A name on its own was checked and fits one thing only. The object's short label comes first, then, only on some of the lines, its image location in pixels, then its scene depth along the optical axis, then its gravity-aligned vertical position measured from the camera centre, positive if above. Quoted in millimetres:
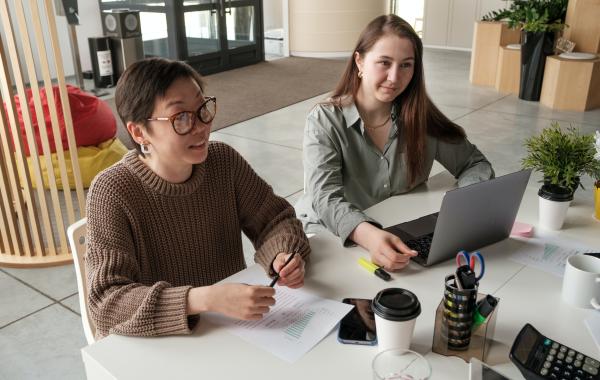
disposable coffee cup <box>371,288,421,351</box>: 1035 -586
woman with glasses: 1192 -591
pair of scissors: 1150 -561
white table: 1057 -689
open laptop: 1330 -579
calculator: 1006 -666
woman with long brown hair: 1841 -509
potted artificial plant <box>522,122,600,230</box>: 1603 -508
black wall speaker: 6238 -417
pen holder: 1094 -672
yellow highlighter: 1372 -679
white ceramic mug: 1233 -636
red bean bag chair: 3789 -886
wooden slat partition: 2490 -809
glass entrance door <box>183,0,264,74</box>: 7230 -647
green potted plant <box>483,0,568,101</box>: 5570 -509
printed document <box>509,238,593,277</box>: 1435 -696
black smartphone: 1135 -682
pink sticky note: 1598 -681
